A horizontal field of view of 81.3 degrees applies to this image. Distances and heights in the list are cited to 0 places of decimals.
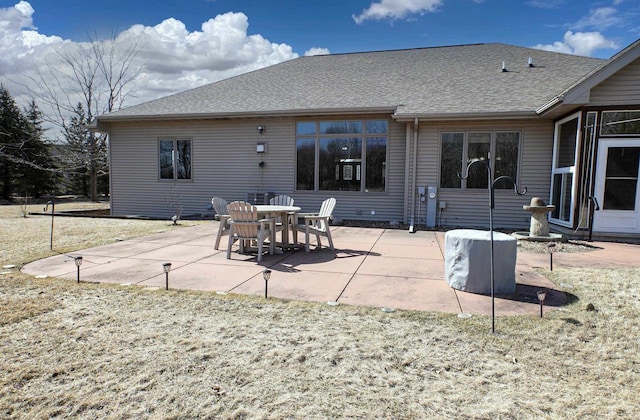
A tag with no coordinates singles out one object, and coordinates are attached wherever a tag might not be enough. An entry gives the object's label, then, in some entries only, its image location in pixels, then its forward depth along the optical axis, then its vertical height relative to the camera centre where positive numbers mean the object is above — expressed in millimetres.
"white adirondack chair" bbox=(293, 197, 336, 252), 6141 -756
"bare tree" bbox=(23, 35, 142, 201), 20344 +5084
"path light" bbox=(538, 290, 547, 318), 3176 -940
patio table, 6022 -575
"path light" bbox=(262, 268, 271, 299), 3600 -904
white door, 7125 +1
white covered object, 3988 -847
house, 7238 +1085
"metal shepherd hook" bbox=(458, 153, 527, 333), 2982 -164
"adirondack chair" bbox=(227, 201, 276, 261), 5391 -641
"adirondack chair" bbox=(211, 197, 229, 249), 6129 -592
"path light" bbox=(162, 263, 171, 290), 3955 -997
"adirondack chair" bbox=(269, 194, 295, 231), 7493 -409
